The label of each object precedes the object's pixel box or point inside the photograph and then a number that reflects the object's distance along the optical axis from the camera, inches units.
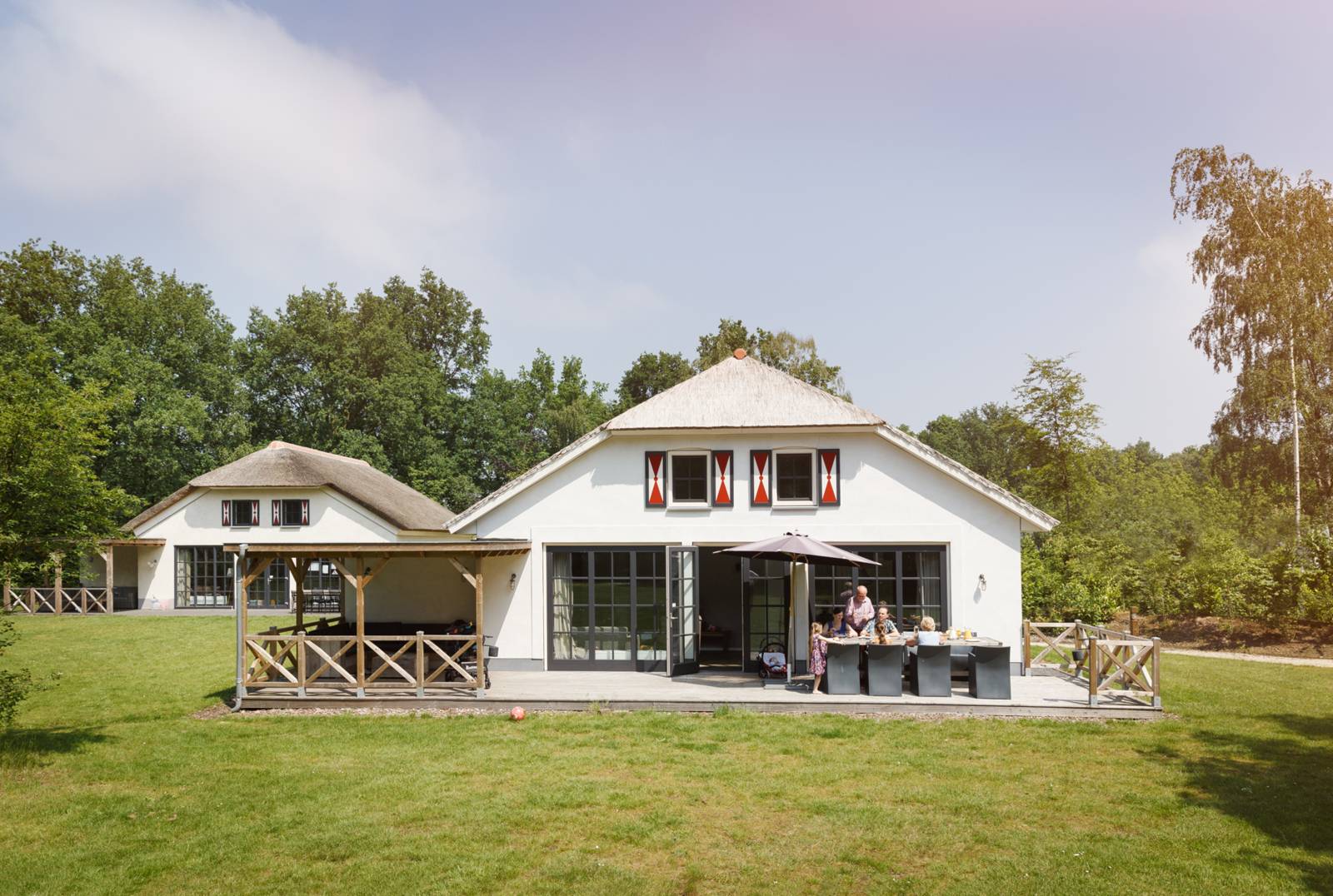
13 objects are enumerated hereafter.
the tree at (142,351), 1473.9
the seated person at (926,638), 492.1
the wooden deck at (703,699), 468.8
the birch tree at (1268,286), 994.1
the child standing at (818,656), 503.8
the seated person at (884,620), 494.0
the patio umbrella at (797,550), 506.3
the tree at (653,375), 1979.6
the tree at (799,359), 1670.8
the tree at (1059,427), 1015.6
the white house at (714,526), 576.7
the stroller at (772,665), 550.3
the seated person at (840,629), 507.5
